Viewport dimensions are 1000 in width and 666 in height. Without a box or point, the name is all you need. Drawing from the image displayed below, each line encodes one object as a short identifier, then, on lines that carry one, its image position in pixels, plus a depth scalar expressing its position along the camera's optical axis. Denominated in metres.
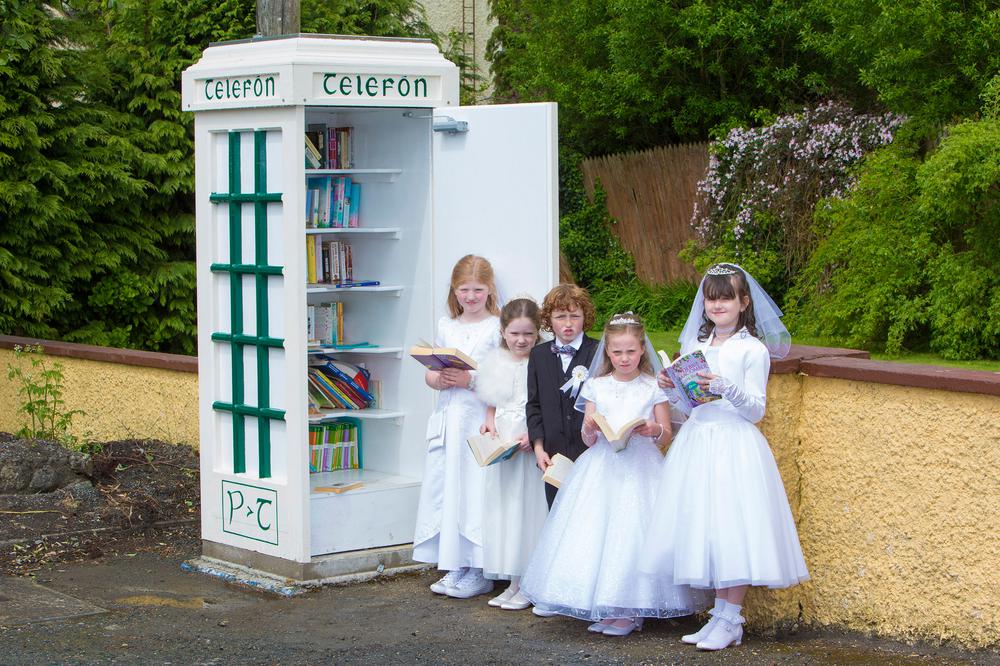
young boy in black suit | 6.22
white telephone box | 6.80
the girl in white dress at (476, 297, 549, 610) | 6.50
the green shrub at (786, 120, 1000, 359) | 10.55
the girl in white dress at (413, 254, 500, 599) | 6.71
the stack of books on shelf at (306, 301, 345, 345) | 7.61
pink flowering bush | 13.80
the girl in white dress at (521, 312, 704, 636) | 5.68
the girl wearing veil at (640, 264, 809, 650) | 5.36
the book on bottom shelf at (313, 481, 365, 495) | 7.30
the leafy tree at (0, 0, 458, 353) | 11.44
